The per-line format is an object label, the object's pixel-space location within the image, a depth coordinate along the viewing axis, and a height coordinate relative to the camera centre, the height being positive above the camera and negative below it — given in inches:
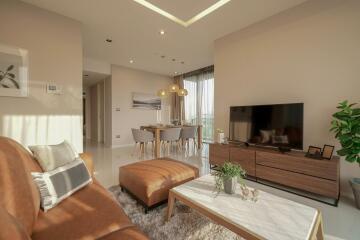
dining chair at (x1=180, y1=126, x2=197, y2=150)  195.2 -18.4
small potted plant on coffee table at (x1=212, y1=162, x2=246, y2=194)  58.1 -21.0
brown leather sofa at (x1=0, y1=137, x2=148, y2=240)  37.2 -26.1
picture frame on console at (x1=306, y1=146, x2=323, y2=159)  87.9 -18.8
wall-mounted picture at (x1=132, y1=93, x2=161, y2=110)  246.7 +24.7
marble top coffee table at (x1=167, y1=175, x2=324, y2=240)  40.5 -27.1
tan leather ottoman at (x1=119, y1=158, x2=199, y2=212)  69.9 -27.6
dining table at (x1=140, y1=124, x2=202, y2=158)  169.0 -14.5
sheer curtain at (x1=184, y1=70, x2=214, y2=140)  241.3 +25.8
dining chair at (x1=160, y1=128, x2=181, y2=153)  176.6 -18.8
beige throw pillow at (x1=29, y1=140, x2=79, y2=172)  57.3 -14.2
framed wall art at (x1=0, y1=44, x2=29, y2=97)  94.0 +26.3
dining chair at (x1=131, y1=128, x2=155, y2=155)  169.6 -19.2
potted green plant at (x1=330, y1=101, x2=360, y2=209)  76.2 -7.9
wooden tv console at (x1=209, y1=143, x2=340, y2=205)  81.5 -28.3
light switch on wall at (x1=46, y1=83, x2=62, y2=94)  108.8 +18.8
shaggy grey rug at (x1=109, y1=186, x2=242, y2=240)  57.9 -40.5
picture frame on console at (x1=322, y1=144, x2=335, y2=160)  85.1 -17.3
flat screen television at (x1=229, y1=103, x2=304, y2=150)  96.7 -4.6
